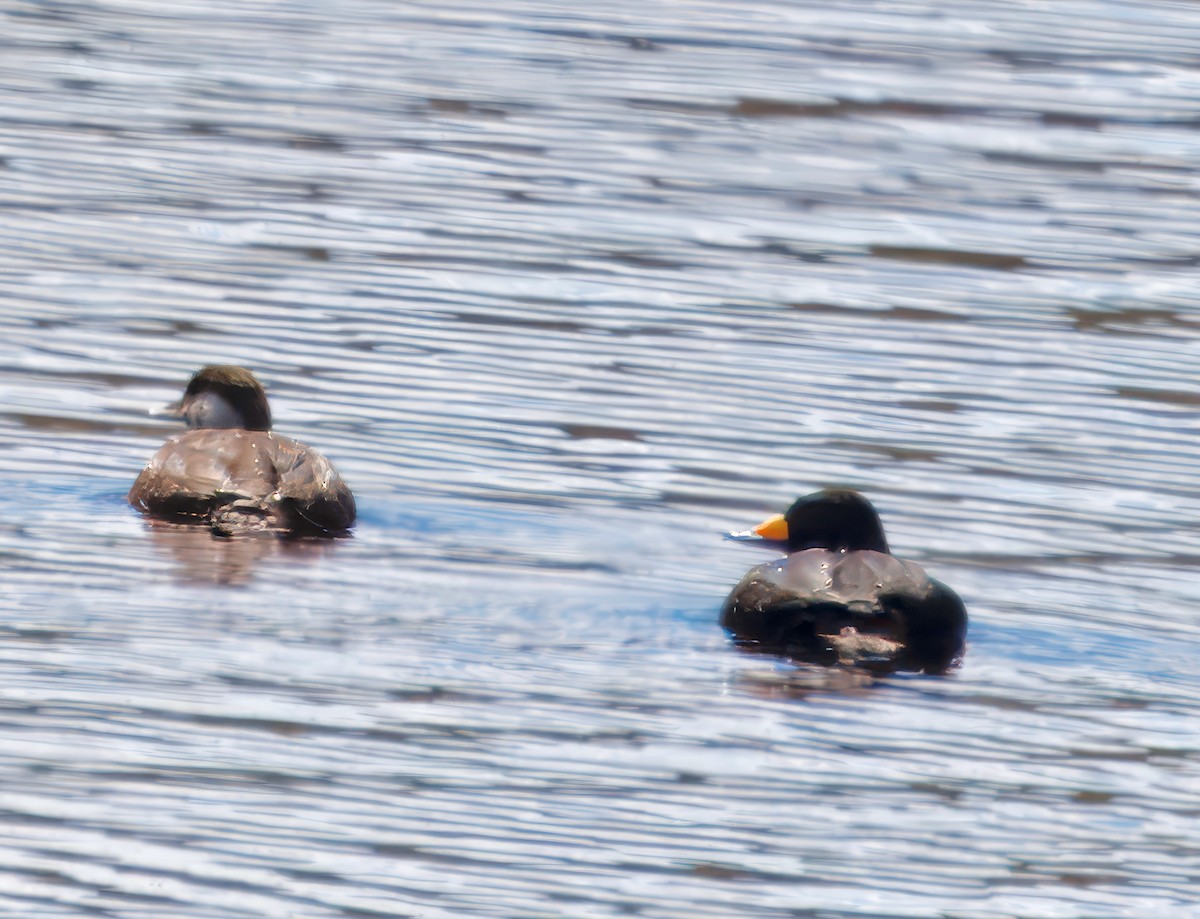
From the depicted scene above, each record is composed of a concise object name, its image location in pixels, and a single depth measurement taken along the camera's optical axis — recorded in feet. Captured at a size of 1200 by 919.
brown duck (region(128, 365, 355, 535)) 67.10
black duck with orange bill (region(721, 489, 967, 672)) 58.18
